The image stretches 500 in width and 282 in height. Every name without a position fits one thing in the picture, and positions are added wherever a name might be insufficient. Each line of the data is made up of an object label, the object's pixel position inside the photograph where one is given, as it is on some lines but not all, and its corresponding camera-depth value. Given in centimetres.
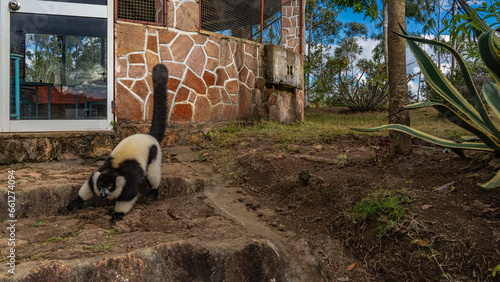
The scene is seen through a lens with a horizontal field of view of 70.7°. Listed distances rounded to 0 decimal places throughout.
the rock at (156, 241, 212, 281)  278
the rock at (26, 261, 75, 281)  238
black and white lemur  362
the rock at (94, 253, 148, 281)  253
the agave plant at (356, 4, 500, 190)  290
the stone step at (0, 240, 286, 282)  248
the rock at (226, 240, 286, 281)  286
